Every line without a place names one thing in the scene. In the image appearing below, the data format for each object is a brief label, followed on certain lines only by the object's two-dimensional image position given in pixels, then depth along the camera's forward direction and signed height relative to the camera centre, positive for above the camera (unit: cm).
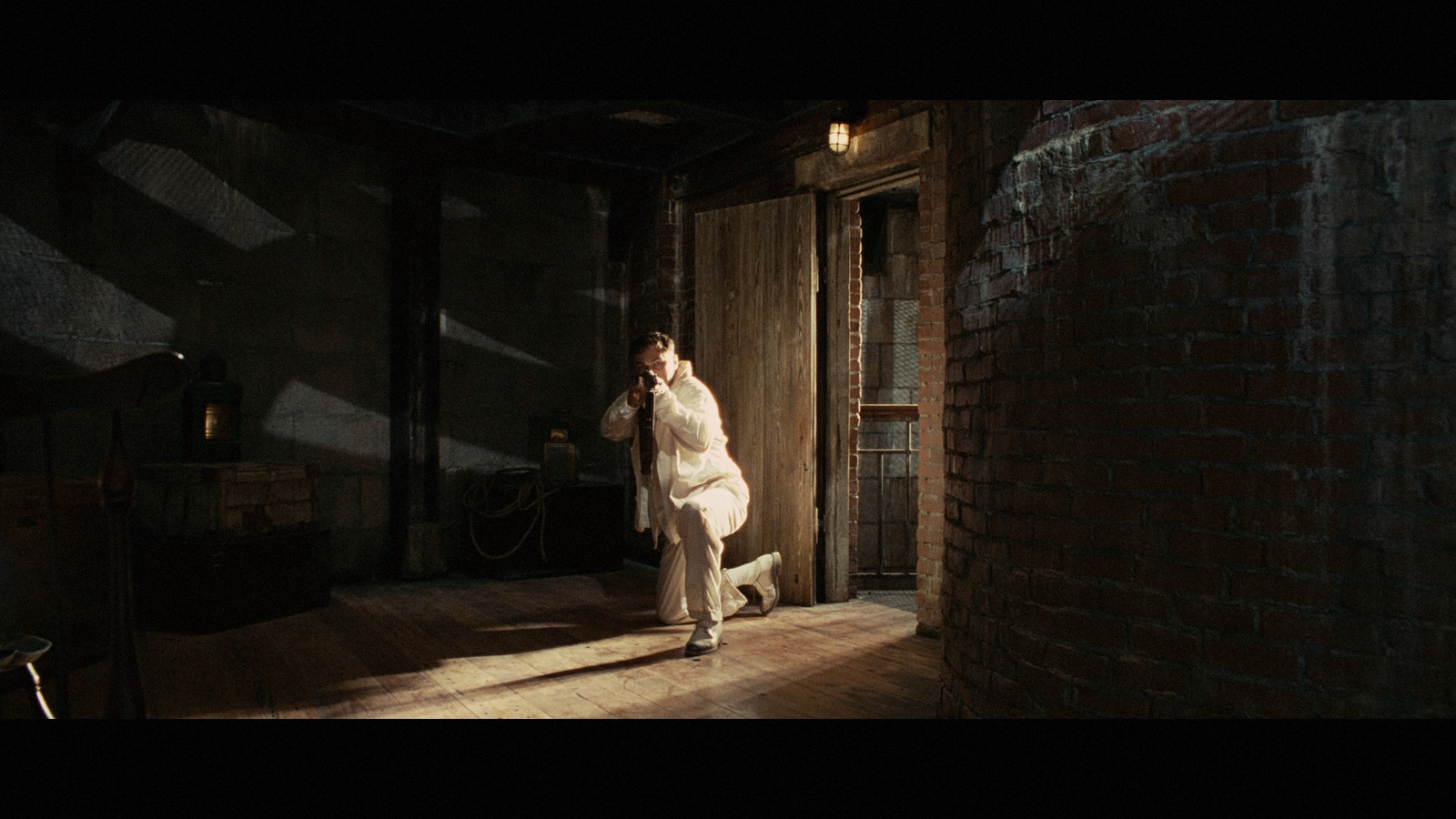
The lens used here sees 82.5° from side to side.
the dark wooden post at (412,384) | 576 +29
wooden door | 512 +41
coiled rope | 569 -51
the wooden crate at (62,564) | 350 -60
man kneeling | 421 -29
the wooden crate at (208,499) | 428 -38
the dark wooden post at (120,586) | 154 -30
